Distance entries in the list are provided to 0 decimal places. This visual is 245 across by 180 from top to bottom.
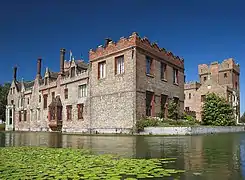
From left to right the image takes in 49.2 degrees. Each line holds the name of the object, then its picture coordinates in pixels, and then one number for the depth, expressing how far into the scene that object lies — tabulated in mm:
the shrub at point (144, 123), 25512
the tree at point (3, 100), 65812
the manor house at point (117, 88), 27156
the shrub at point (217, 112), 33938
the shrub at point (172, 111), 29016
